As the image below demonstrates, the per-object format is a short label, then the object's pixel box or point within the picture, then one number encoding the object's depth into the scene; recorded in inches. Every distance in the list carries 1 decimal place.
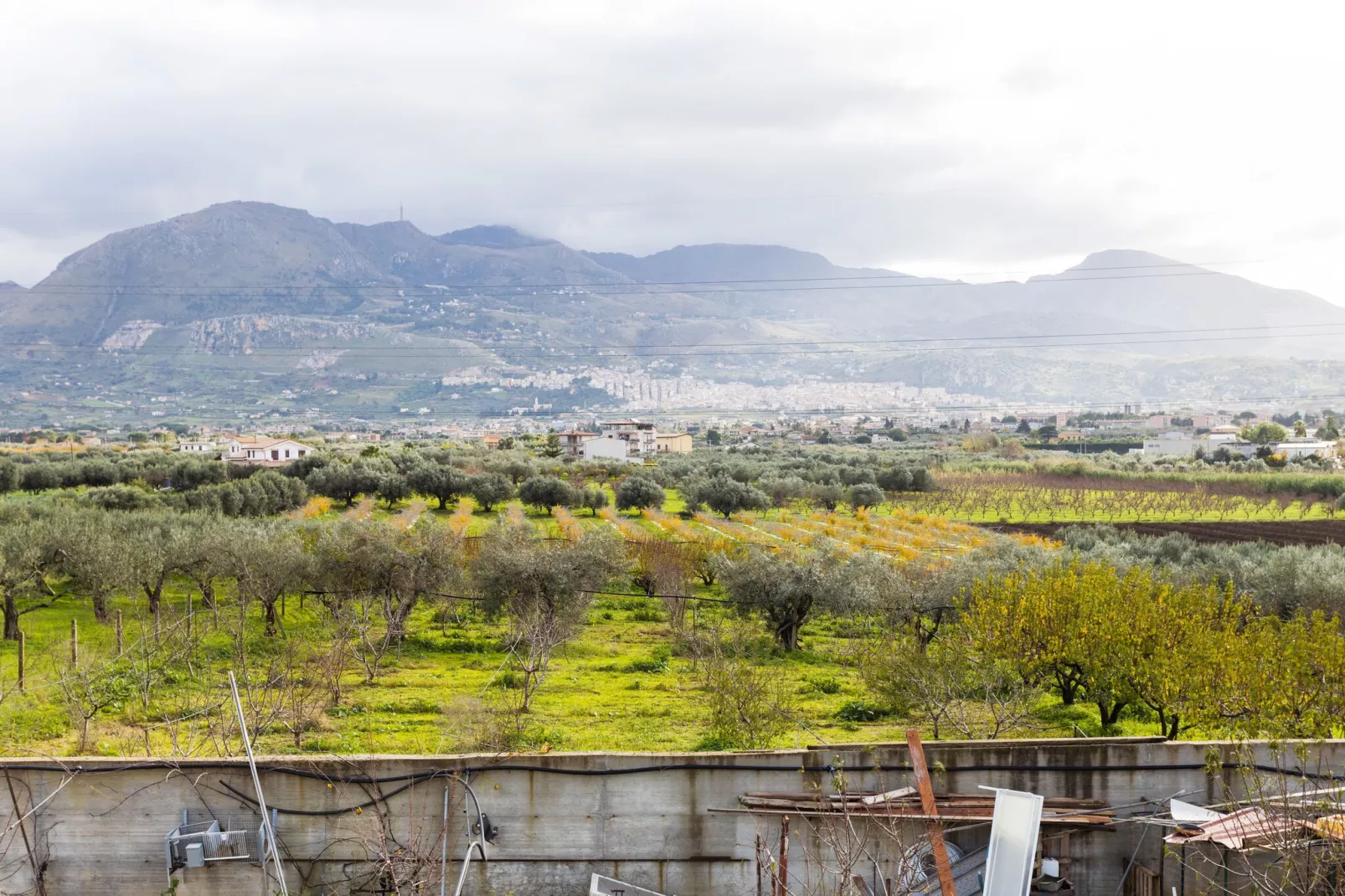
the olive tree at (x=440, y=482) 2113.7
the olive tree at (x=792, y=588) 980.6
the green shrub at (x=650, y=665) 869.7
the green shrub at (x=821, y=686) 782.5
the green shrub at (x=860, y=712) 693.3
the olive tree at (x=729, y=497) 2078.0
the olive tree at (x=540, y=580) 892.0
